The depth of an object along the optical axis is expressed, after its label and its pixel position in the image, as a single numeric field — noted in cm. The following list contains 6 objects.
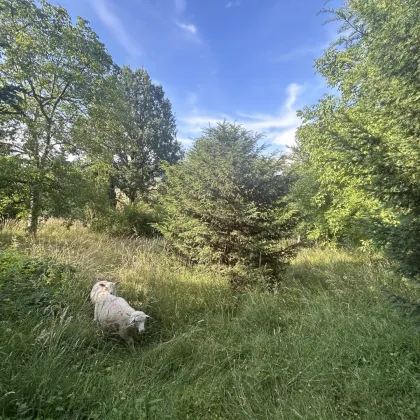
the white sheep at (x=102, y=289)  328
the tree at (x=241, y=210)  460
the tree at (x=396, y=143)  196
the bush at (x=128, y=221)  958
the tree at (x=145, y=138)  1806
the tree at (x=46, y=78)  729
